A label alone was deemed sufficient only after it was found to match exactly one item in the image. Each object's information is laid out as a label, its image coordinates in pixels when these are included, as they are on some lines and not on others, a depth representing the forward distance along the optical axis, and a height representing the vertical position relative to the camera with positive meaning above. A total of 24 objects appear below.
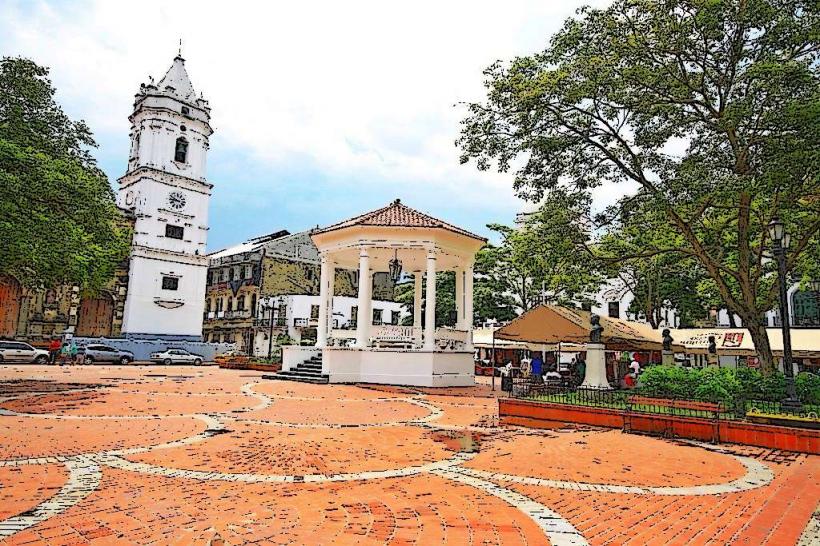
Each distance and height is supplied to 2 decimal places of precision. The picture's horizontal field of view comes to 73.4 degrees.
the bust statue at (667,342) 16.02 +0.29
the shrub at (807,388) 11.84 -0.72
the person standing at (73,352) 32.94 -0.74
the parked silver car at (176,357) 38.88 -1.09
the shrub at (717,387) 10.72 -0.66
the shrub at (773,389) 11.69 -0.74
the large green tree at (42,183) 14.59 +4.35
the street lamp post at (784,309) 10.05 +0.88
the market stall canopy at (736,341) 20.12 +0.45
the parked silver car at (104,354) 35.78 -0.91
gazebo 21.52 +1.13
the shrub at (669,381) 11.40 -0.62
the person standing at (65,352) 34.78 -0.85
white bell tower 43.62 +11.00
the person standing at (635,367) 21.69 -0.63
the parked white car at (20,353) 31.20 -0.83
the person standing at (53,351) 31.73 -0.68
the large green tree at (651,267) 15.95 +3.62
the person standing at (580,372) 16.15 -0.66
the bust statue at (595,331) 13.79 +0.49
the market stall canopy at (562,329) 14.84 +0.56
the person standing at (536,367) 21.72 -0.70
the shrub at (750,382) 12.04 -0.63
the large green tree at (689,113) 12.23 +6.01
